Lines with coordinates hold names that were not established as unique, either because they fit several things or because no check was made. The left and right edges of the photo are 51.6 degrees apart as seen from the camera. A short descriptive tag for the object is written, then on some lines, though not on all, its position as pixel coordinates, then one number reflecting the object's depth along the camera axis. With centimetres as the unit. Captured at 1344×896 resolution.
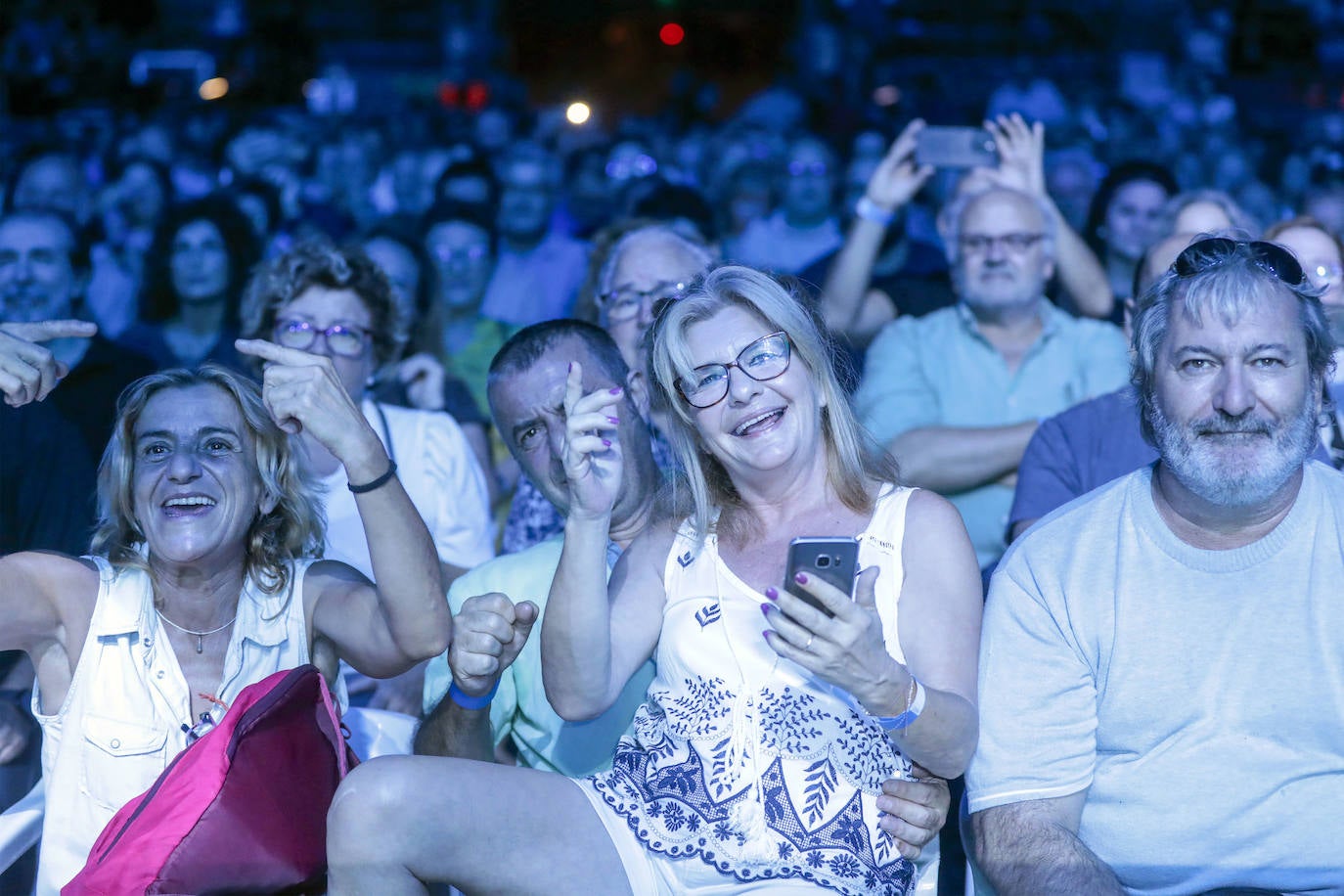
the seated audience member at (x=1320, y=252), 356
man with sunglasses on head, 235
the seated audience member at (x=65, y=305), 416
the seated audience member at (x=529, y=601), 246
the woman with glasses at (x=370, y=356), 371
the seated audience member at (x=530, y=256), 583
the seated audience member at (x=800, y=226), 612
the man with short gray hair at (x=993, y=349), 418
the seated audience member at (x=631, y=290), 358
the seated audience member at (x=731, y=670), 215
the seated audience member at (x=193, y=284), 488
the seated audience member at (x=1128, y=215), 521
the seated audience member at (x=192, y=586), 241
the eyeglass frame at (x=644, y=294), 372
